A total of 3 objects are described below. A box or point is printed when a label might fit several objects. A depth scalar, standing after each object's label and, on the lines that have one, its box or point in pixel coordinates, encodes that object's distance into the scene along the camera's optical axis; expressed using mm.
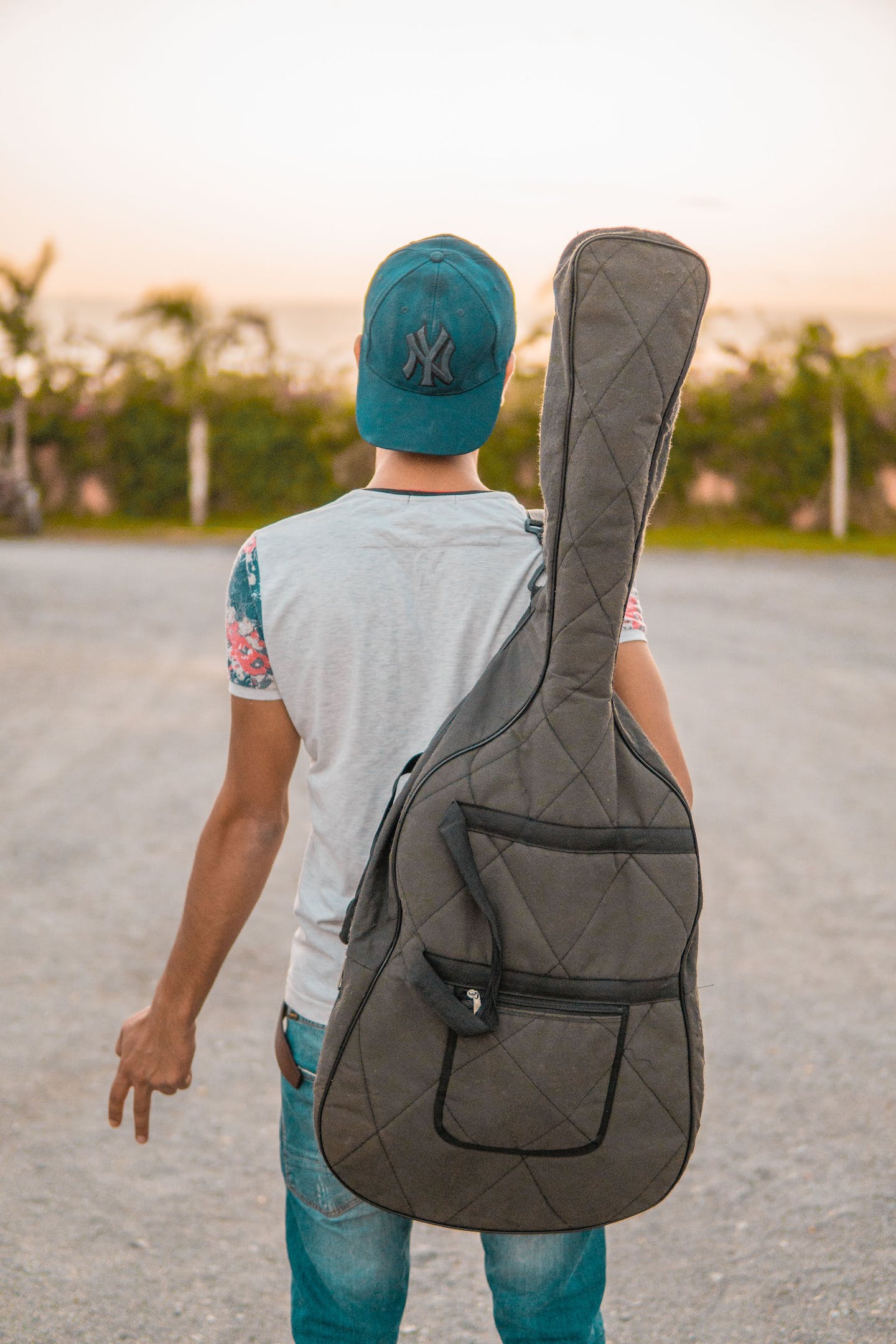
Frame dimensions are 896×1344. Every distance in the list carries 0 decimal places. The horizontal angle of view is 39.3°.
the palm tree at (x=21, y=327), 26656
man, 1466
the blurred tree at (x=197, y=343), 26984
